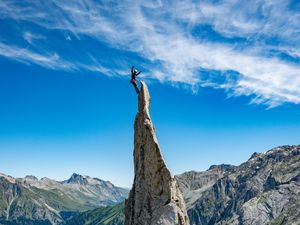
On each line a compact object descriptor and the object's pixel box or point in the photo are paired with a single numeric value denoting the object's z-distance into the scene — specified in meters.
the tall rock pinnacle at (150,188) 26.07
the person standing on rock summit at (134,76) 30.34
